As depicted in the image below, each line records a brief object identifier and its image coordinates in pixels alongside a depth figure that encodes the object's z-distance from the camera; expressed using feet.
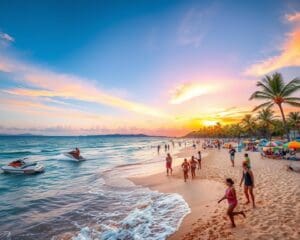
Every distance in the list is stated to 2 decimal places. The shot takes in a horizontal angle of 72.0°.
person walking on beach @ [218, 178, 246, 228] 21.29
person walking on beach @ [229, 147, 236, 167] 64.44
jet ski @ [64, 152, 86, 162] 117.62
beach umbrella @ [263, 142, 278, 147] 90.62
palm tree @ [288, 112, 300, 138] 195.96
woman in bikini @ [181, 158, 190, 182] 50.92
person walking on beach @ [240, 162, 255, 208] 26.71
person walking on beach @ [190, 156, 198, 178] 53.19
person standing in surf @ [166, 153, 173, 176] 60.52
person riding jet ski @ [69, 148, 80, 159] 118.32
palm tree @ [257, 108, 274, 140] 182.17
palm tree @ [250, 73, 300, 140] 83.87
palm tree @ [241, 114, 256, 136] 224.53
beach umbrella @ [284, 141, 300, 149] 65.36
